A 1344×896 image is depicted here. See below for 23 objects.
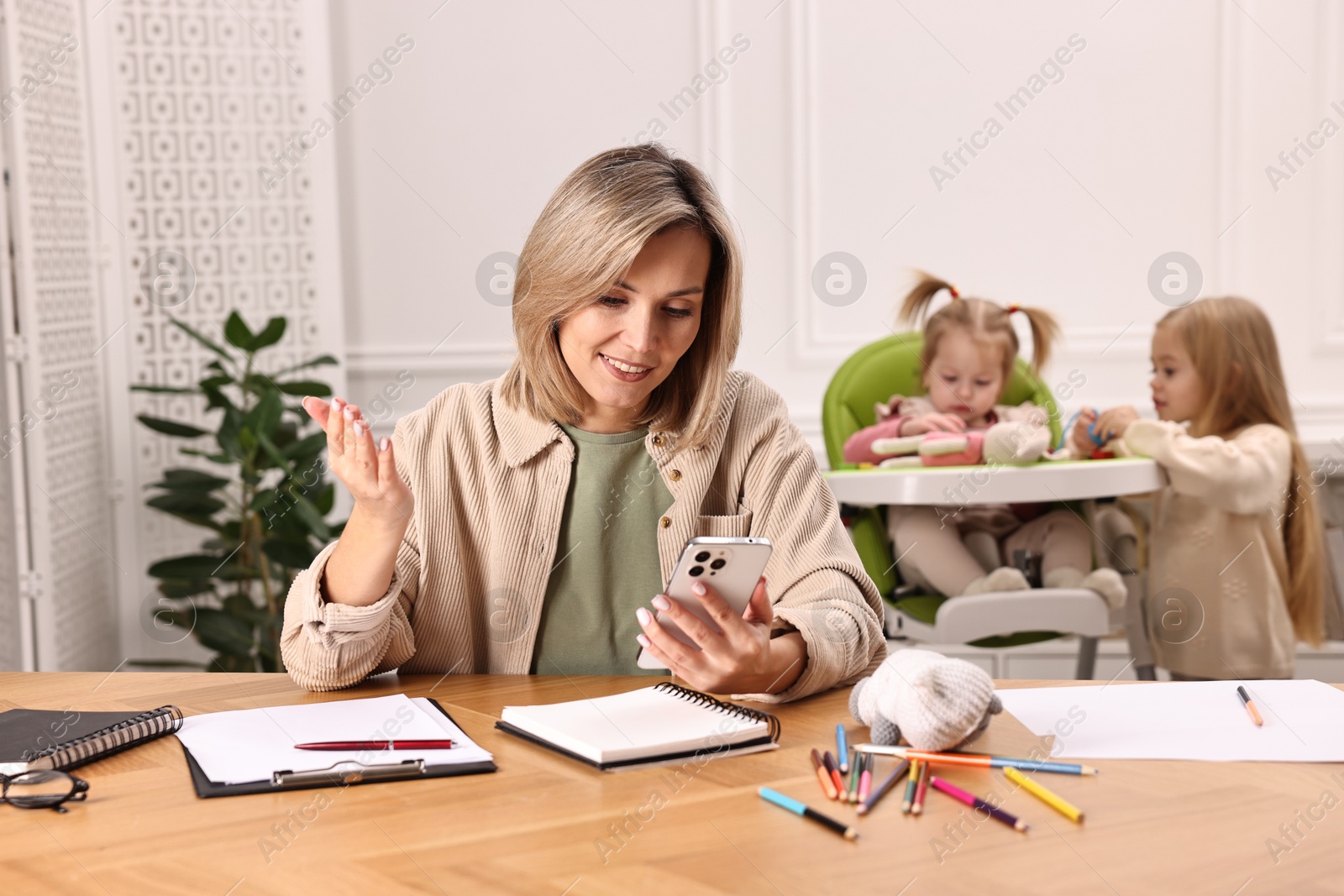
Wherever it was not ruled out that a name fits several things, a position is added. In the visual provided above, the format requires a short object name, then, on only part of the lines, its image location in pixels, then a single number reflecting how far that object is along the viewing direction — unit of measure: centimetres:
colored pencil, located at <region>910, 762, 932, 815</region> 96
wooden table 84
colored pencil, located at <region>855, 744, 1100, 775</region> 104
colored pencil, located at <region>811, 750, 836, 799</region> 99
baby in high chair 270
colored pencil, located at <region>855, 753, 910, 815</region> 96
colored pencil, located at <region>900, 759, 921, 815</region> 96
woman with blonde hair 141
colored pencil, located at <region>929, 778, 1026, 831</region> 93
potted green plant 298
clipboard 100
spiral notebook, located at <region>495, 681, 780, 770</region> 107
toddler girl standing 257
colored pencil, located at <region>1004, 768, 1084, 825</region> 94
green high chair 261
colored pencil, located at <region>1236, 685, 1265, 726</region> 116
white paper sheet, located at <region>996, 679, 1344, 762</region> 109
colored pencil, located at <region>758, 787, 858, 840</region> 91
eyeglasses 98
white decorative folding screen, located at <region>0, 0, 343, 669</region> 318
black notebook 107
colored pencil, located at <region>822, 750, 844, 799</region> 100
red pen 109
